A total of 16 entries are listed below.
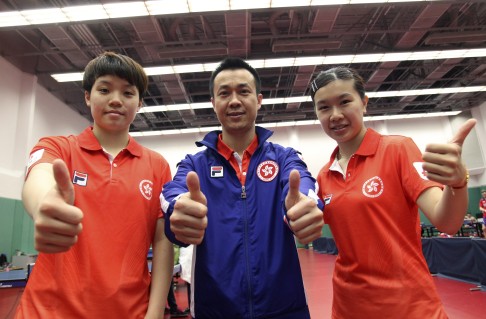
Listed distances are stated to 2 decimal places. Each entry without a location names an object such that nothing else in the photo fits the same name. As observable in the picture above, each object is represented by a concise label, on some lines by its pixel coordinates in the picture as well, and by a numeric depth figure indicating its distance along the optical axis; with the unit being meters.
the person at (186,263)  4.39
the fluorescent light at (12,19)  6.76
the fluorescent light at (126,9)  6.45
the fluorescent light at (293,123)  15.36
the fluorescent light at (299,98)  12.18
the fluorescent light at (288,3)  6.81
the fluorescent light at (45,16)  6.63
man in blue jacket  1.12
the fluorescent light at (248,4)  6.71
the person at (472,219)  11.73
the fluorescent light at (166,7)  6.49
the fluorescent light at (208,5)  6.59
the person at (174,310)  5.34
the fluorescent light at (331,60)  9.26
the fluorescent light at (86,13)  6.53
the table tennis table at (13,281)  3.68
